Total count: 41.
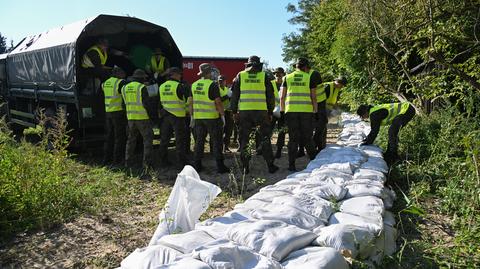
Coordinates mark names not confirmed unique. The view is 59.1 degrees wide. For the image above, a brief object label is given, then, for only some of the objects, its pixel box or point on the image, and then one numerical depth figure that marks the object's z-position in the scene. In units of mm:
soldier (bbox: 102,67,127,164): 6875
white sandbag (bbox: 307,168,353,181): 4285
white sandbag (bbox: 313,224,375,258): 2658
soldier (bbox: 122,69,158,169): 6605
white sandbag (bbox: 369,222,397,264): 2933
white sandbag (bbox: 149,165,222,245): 3412
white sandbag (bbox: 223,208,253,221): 3070
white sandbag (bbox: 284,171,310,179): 4130
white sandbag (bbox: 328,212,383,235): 2941
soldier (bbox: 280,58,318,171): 6160
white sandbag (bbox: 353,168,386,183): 4324
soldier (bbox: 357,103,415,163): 6227
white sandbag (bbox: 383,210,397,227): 3514
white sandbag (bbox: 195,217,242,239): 2775
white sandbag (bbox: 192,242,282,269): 2229
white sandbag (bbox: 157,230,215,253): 2518
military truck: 7074
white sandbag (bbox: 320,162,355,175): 4598
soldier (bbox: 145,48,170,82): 8164
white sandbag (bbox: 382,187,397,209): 3979
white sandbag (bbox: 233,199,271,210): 3340
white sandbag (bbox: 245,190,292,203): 3543
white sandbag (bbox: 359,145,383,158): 5593
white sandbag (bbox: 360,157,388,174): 4809
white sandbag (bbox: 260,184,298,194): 3814
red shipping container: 13000
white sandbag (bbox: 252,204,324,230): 2980
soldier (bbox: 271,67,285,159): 7504
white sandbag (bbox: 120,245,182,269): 2334
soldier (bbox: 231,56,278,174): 5977
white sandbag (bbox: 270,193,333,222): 3217
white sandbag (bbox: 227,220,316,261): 2488
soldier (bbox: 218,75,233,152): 7941
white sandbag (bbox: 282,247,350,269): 2350
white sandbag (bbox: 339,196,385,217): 3303
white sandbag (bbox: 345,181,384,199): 3750
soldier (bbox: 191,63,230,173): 6211
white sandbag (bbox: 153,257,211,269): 2160
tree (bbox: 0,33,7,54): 41791
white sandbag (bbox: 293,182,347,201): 3652
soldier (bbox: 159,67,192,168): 6527
